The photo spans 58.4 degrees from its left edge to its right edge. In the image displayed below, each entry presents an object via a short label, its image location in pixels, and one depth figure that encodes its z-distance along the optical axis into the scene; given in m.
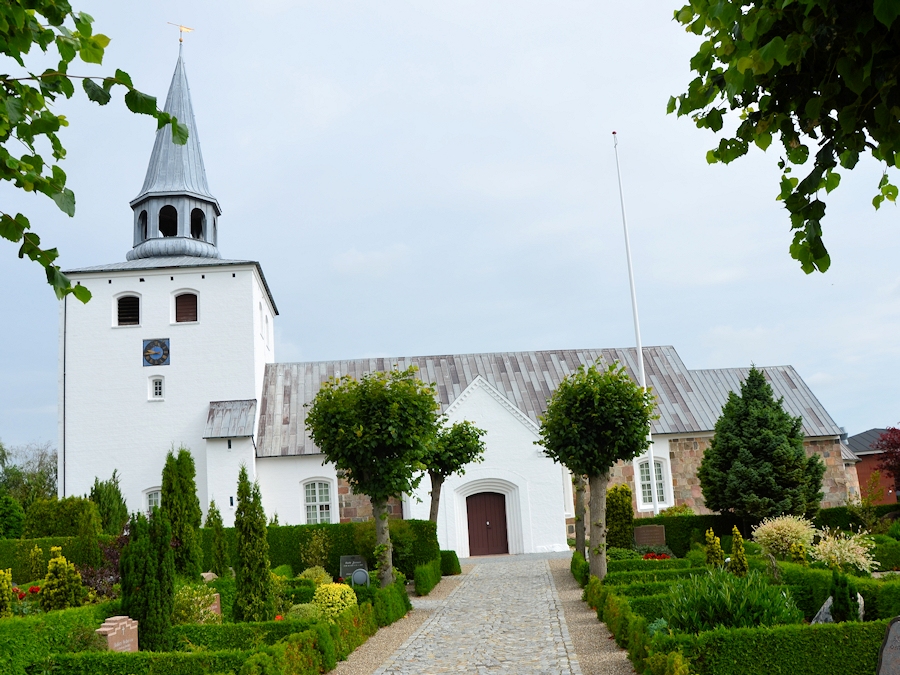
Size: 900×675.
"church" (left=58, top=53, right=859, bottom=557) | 22.69
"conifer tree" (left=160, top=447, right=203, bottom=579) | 15.54
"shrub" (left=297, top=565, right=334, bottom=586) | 14.68
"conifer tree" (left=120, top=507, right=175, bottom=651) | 9.08
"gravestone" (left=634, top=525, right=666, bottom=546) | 19.34
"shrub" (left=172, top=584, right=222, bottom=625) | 10.46
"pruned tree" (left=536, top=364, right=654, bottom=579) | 13.53
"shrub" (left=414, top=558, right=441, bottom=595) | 14.73
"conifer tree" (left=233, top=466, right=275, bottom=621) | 10.42
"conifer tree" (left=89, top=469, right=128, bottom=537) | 19.06
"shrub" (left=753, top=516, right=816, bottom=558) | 13.17
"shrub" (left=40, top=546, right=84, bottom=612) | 11.81
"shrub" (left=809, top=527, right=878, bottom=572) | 10.98
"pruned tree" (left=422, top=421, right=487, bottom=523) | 19.42
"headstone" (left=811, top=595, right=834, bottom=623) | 8.32
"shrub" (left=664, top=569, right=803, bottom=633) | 7.61
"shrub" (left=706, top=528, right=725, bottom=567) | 13.40
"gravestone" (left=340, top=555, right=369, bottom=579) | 16.02
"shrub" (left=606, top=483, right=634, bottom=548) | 19.17
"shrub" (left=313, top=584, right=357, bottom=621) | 10.73
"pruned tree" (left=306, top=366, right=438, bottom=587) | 13.45
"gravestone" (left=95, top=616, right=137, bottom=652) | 8.62
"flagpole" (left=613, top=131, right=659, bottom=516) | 22.38
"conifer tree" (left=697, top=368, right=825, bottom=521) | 18.45
